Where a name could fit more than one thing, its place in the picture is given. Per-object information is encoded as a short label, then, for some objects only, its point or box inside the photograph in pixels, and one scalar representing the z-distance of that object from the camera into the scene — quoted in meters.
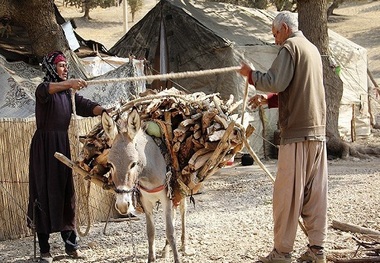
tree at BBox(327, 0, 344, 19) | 36.53
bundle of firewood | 5.25
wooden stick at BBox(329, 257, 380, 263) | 4.99
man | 4.79
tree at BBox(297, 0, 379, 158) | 12.34
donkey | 4.58
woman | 5.64
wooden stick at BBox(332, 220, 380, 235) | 6.04
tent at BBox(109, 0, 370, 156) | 13.04
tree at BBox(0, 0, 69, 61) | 9.64
